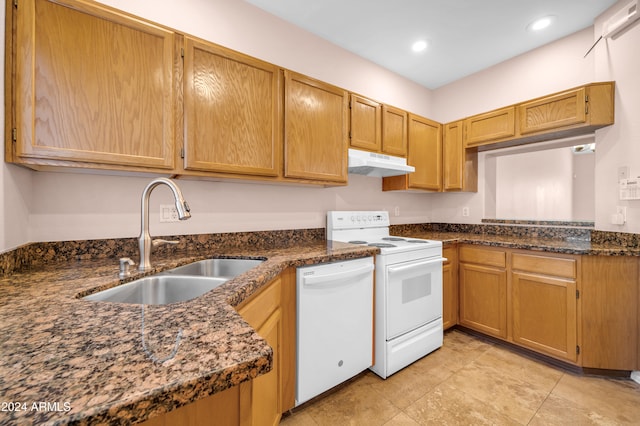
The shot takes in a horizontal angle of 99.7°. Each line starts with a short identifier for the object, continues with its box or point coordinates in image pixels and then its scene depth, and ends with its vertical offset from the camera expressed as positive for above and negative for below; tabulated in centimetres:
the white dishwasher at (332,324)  154 -69
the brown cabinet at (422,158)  270 +57
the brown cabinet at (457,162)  287 +54
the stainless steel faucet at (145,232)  120 -8
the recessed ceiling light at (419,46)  246 +156
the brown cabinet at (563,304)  183 -69
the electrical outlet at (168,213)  170 +0
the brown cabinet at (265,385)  56 -49
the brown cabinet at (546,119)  208 +81
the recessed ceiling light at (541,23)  217 +155
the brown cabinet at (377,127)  226 +77
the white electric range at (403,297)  189 -64
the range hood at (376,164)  218 +40
